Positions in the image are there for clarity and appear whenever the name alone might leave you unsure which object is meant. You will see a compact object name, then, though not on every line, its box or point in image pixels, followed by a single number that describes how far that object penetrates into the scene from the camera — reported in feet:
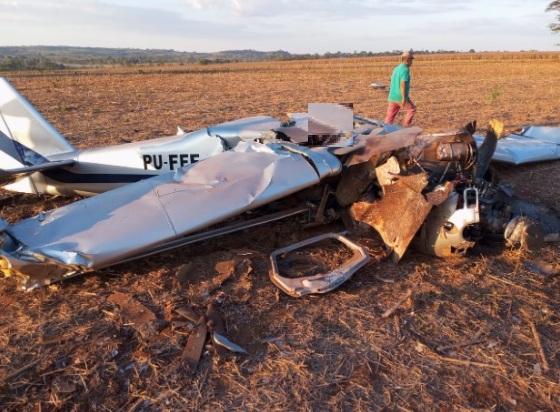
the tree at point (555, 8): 151.53
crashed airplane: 12.66
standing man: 30.30
